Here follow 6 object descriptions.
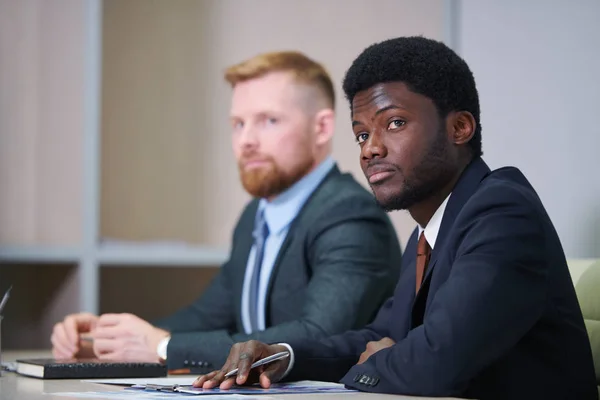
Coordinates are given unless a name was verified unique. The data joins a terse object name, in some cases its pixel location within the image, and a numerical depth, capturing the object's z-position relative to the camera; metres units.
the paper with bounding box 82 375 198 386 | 3.64
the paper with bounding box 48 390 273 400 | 3.41
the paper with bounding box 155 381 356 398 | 3.48
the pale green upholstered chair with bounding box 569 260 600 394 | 3.74
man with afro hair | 3.48
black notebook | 3.76
